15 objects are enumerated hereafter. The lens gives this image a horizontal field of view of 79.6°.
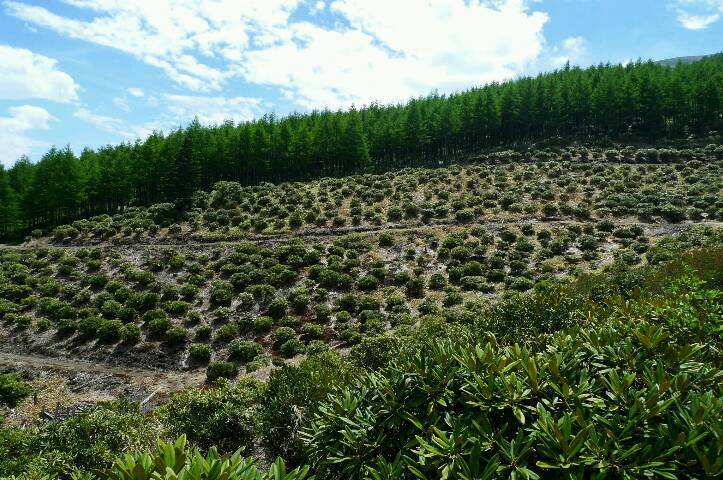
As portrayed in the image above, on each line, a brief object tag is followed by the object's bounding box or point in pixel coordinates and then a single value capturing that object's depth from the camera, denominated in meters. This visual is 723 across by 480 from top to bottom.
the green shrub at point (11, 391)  23.74
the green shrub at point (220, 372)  26.11
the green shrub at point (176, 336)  31.00
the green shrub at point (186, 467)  4.63
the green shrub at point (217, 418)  12.32
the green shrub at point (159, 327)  31.91
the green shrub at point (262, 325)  32.12
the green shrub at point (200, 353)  29.28
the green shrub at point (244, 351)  28.67
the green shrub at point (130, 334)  31.25
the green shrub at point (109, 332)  31.41
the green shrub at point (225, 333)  31.30
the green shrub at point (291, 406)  10.87
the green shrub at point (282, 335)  29.95
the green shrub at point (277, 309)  34.09
